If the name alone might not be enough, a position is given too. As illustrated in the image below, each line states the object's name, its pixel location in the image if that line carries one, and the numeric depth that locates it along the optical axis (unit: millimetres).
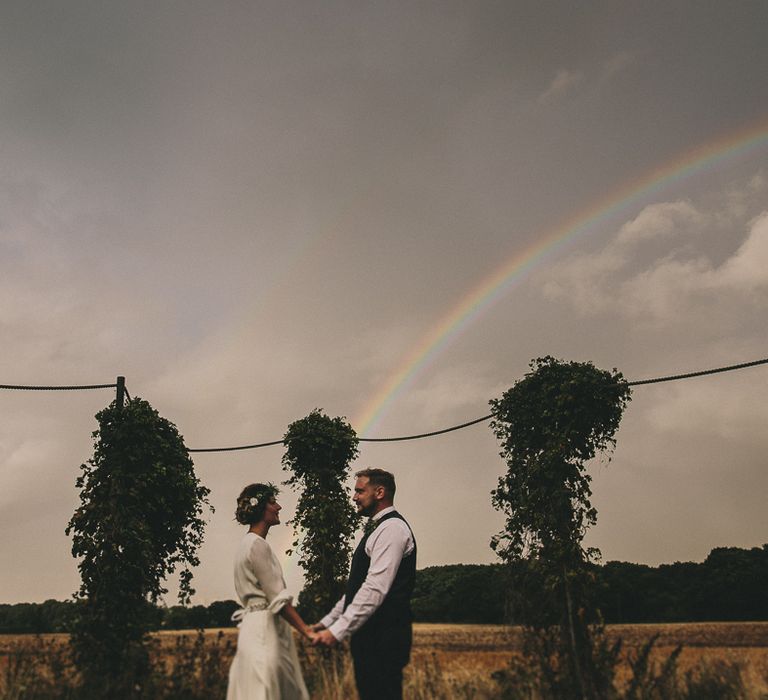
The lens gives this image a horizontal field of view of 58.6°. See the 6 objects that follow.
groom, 4664
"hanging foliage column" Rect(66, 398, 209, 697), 12664
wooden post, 14469
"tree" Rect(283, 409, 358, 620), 16844
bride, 5016
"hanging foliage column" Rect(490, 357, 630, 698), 10336
